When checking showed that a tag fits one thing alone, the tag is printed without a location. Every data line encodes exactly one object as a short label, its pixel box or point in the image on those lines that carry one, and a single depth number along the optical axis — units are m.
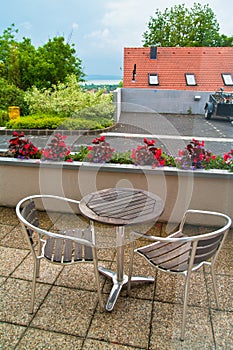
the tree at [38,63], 6.62
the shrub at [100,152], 2.49
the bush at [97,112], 6.59
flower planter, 2.32
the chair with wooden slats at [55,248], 1.37
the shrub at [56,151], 2.52
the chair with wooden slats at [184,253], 1.27
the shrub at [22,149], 2.58
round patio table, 1.47
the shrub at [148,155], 2.38
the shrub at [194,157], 2.34
